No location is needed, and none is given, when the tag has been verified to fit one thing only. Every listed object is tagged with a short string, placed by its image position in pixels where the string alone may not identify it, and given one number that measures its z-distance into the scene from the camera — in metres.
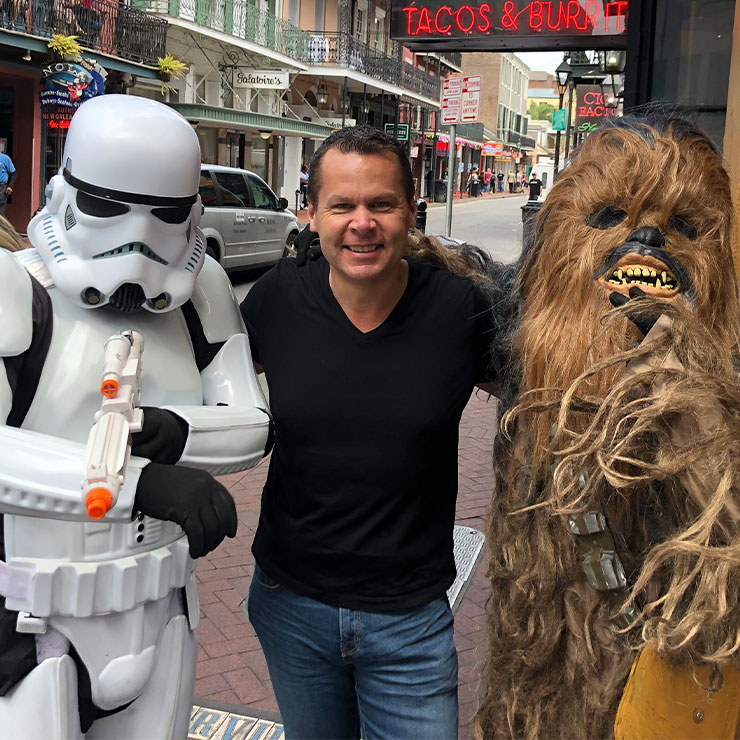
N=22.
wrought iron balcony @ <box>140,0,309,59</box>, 18.70
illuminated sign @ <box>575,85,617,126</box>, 19.06
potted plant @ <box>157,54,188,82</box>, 17.27
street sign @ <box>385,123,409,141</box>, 24.22
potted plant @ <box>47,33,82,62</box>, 14.40
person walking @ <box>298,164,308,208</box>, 25.69
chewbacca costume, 1.51
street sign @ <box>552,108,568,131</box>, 24.74
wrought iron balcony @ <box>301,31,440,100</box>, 25.78
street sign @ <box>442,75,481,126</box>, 10.72
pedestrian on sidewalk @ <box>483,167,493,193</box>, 51.53
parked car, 11.35
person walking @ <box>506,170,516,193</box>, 56.22
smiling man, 1.96
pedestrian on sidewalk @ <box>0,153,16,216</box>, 11.30
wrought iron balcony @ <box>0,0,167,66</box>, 14.48
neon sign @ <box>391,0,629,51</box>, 4.63
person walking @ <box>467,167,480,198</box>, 42.34
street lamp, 15.39
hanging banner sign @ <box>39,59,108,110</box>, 14.51
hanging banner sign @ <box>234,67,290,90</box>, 21.33
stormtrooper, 1.74
